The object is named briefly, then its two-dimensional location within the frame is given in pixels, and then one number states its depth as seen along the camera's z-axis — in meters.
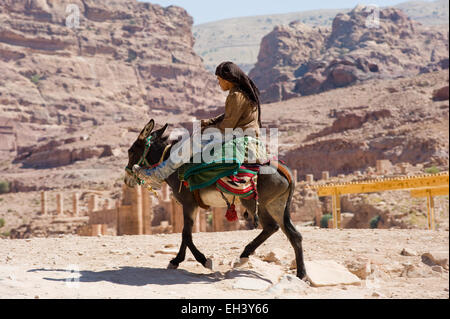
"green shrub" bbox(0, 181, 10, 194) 75.12
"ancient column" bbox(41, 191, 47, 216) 55.83
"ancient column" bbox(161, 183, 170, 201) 43.25
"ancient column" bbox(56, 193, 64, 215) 54.09
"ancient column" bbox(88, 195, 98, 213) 47.92
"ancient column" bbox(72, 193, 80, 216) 52.06
